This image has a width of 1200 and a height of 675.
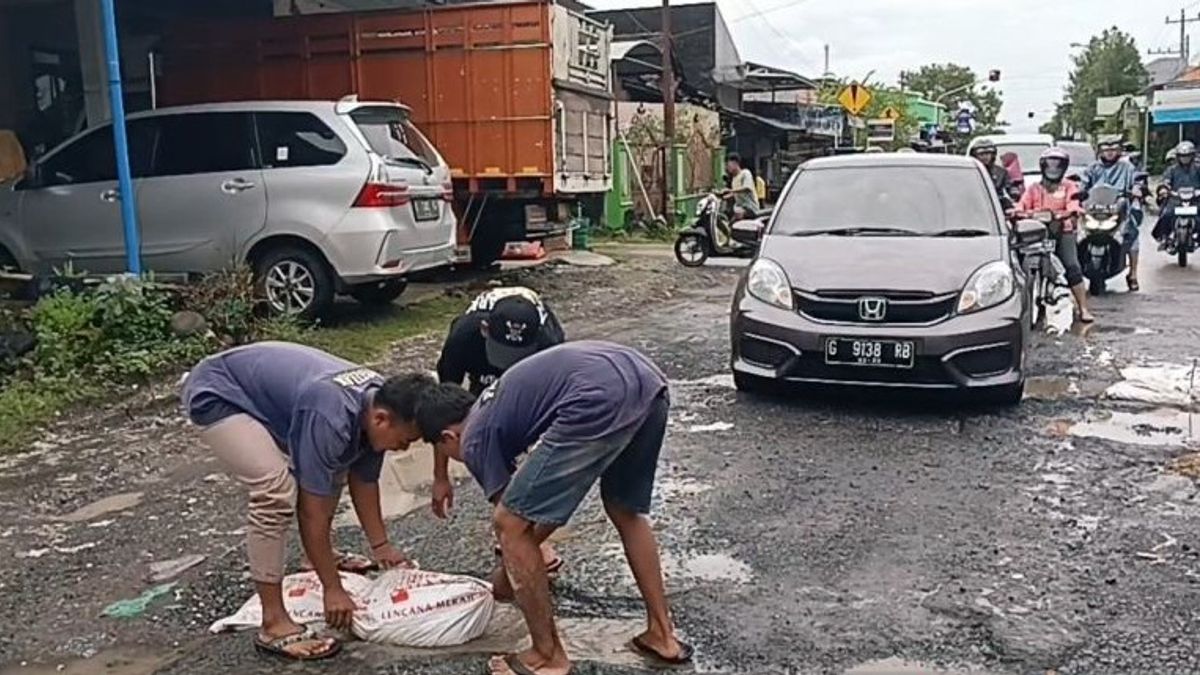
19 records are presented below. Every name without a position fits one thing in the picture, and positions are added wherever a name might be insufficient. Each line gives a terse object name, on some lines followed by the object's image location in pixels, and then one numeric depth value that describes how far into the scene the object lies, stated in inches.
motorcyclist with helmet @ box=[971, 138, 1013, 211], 460.1
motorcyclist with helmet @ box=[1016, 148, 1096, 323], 395.9
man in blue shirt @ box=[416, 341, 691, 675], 128.6
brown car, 255.9
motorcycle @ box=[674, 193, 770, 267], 619.2
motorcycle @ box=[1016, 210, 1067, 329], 379.6
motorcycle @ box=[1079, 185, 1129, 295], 459.2
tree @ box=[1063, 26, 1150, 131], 2918.3
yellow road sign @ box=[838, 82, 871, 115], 1027.3
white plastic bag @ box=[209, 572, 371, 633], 154.6
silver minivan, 366.6
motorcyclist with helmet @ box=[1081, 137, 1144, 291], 482.3
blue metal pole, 330.3
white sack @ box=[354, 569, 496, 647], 149.3
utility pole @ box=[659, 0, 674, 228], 818.2
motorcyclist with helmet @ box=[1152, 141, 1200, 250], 556.4
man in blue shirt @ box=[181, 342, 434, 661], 139.5
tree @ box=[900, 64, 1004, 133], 3312.0
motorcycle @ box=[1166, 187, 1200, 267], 558.9
